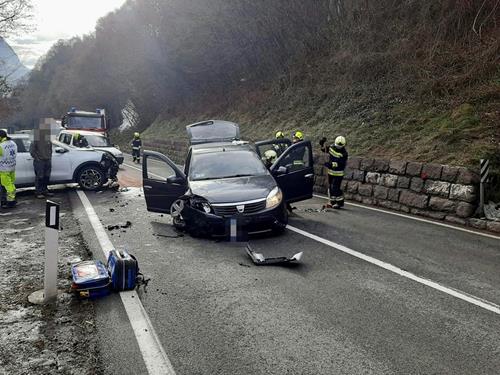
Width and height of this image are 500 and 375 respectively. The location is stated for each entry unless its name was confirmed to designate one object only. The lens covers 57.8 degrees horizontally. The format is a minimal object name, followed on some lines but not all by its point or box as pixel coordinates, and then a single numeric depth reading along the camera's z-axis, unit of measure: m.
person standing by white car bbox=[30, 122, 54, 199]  12.09
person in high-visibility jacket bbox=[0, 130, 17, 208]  11.11
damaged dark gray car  7.38
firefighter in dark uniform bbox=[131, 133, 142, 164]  26.98
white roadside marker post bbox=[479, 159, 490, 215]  9.09
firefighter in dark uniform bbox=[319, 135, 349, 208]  10.78
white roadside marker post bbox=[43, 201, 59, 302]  4.93
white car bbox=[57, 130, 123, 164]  20.24
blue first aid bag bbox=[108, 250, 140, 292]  5.21
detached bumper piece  6.20
